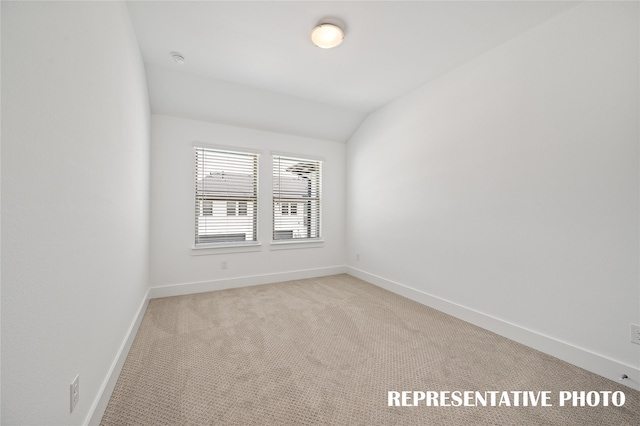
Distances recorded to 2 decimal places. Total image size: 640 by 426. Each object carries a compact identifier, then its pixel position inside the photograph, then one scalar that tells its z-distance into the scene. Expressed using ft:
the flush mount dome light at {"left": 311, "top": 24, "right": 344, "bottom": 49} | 6.88
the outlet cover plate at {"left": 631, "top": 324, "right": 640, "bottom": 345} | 5.42
